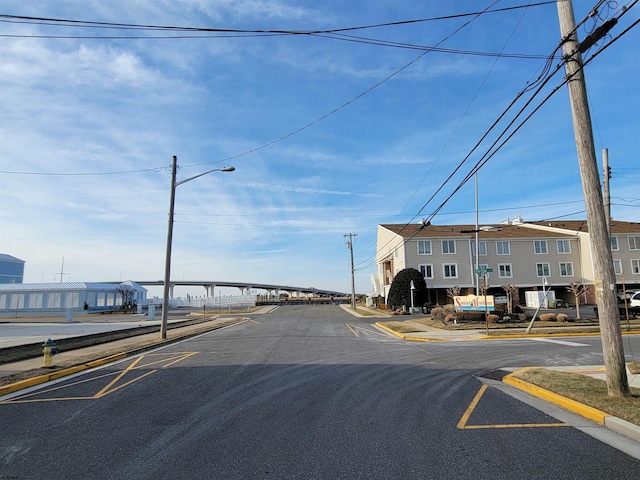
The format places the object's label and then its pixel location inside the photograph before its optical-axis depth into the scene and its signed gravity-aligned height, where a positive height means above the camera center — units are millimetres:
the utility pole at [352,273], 58081 +4004
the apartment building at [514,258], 44406 +4346
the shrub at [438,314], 27666 -905
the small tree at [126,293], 58031 +1434
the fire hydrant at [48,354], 10992 -1283
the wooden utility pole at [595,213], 7195 +1511
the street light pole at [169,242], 18964 +2783
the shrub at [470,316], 25844 -972
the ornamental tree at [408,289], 41500 +1134
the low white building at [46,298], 50594 +750
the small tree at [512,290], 34250 +846
